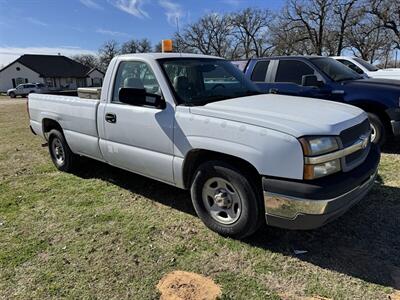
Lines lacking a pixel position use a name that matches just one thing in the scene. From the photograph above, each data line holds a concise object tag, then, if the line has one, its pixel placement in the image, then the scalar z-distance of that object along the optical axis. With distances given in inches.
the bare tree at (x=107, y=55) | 3597.4
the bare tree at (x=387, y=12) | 1424.7
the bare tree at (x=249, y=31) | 2593.5
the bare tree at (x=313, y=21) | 1743.4
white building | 2464.3
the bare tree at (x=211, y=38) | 2758.4
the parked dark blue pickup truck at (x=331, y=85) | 256.2
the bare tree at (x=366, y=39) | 1647.4
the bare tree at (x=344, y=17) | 1606.8
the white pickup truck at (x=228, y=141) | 120.5
